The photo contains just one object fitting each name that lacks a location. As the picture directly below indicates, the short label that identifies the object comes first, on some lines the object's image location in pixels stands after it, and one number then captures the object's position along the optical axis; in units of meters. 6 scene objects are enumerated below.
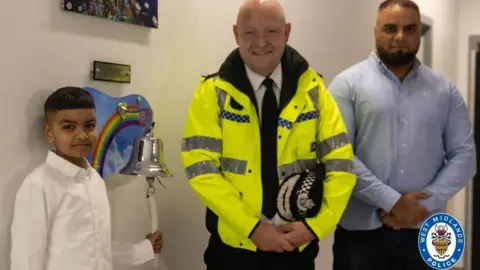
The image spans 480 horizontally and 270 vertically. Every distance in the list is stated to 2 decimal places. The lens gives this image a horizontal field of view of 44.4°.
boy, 1.48
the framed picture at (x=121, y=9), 1.72
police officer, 1.69
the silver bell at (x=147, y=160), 1.77
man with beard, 2.12
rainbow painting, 1.78
